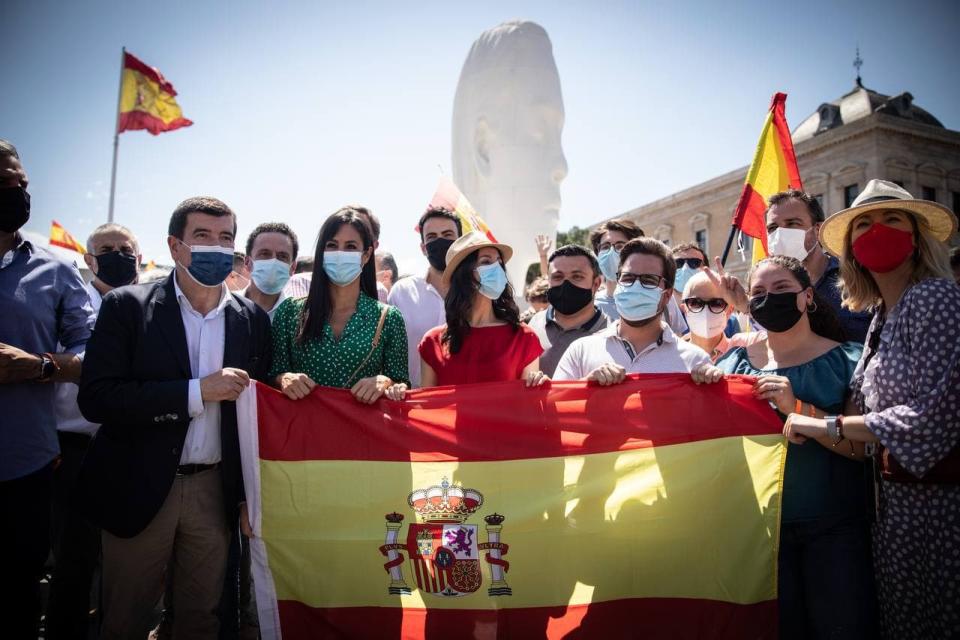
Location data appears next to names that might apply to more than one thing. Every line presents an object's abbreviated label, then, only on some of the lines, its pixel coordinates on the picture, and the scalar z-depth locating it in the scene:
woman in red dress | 3.31
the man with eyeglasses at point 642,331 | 3.08
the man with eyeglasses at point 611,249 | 4.90
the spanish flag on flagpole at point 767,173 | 5.00
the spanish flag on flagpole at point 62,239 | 12.48
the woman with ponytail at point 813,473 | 2.47
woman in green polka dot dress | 3.17
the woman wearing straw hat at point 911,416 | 2.22
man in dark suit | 2.58
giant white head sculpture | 11.64
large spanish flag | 2.77
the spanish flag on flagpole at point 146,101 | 14.28
